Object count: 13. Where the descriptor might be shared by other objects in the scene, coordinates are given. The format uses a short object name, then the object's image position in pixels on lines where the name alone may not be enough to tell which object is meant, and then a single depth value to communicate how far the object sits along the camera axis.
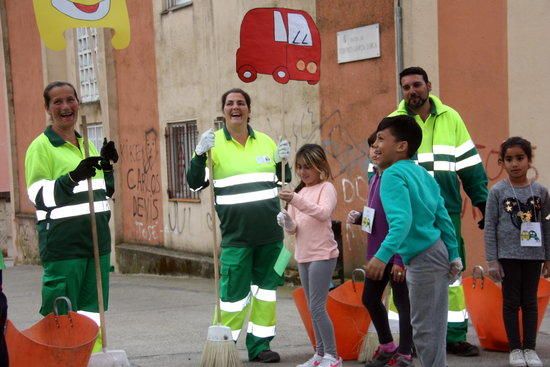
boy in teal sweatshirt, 4.96
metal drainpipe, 10.62
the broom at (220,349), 6.11
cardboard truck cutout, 6.95
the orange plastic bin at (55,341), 5.62
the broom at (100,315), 5.97
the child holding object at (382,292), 5.98
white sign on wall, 11.04
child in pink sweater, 6.16
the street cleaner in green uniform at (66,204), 5.90
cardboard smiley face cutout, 6.25
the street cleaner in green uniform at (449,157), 6.66
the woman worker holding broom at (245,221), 6.70
